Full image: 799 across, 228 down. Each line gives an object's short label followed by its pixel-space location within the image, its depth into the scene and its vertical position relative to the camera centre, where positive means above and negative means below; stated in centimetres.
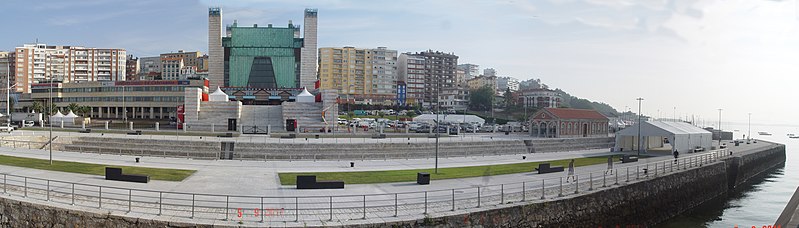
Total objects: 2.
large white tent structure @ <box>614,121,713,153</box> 4463 -205
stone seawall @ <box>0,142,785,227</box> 1591 -409
